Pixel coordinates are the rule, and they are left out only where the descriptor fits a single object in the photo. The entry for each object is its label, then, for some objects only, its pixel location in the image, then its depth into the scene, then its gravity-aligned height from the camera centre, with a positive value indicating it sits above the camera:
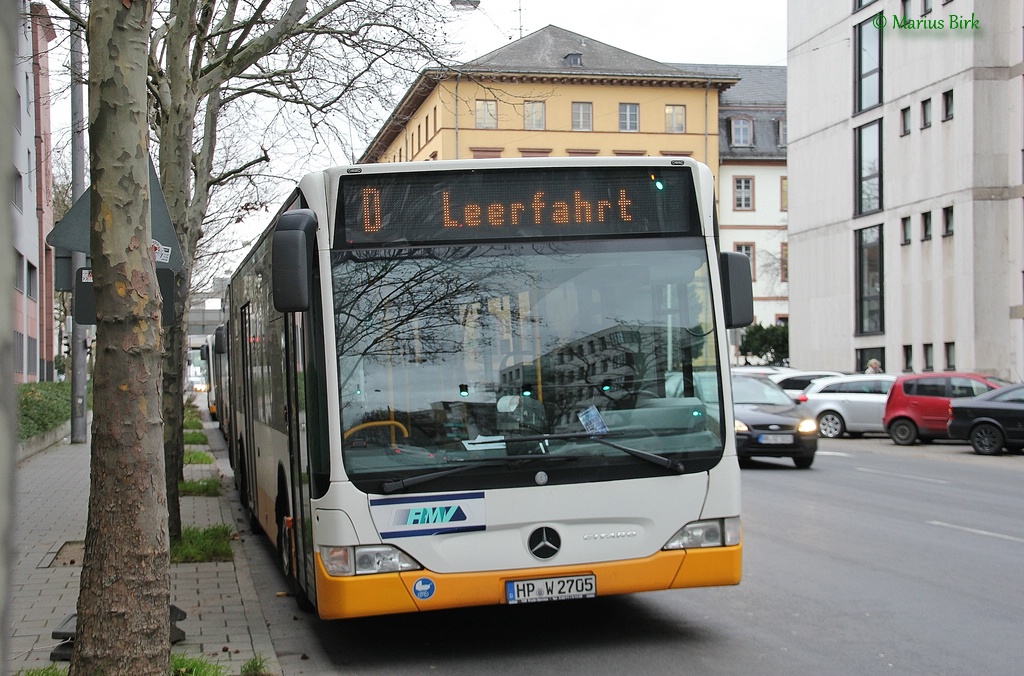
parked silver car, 30.09 -1.78
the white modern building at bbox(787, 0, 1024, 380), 38.03 +5.00
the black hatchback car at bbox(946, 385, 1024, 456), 23.28 -1.81
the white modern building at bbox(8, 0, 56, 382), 36.19 +2.85
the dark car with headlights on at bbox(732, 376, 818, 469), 20.28 -1.71
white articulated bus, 6.62 -0.25
